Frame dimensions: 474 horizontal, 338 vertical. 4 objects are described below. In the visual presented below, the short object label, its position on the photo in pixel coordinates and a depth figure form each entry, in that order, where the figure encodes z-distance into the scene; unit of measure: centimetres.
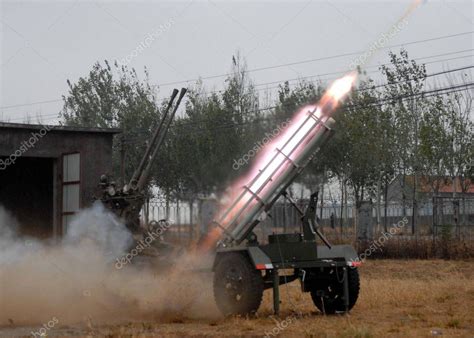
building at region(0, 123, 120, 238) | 2638
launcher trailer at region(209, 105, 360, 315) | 1588
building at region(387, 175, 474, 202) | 4616
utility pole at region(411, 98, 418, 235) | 4125
